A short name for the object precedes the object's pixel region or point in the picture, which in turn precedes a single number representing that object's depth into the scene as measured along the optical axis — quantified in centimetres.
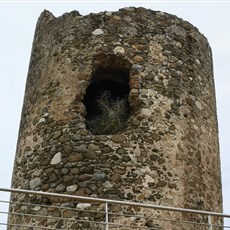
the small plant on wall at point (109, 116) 777
